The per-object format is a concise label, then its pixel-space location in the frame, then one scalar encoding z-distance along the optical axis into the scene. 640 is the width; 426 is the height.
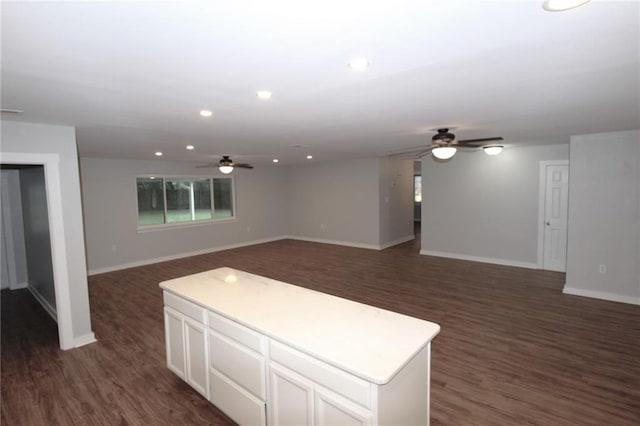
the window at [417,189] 12.70
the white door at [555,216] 5.92
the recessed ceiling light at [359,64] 1.80
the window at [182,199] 7.39
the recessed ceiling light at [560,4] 1.23
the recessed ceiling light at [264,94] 2.35
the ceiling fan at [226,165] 6.20
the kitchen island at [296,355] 1.62
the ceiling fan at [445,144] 3.80
